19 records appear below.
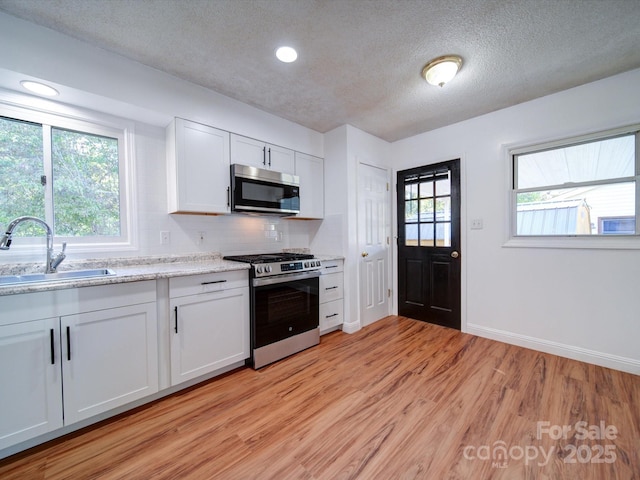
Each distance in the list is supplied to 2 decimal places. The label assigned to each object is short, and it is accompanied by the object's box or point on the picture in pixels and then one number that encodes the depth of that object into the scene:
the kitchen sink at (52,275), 1.68
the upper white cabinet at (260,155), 2.56
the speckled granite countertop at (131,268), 1.42
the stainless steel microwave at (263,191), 2.51
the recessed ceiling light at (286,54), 1.87
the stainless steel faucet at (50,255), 1.76
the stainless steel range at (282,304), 2.27
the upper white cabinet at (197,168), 2.24
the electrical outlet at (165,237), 2.40
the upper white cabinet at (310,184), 3.12
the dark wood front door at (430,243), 3.12
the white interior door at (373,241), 3.27
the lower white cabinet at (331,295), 2.91
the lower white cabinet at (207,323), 1.88
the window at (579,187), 2.20
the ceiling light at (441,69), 1.95
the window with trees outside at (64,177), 1.84
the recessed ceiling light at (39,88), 1.72
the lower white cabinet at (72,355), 1.35
